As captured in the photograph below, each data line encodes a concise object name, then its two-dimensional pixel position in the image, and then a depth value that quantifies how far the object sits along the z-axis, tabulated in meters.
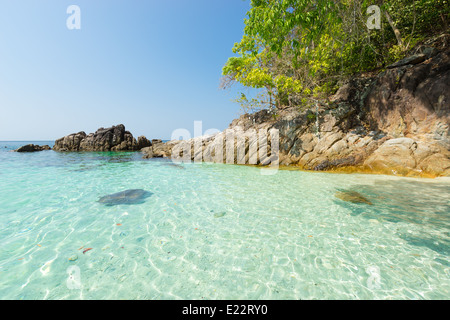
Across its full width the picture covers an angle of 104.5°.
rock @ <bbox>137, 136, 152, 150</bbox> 37.04
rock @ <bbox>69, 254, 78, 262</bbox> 3.37
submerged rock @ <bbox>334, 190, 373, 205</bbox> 6.08
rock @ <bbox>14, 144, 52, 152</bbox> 33.79
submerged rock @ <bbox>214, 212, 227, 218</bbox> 5.23
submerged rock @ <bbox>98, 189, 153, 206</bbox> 6.39
